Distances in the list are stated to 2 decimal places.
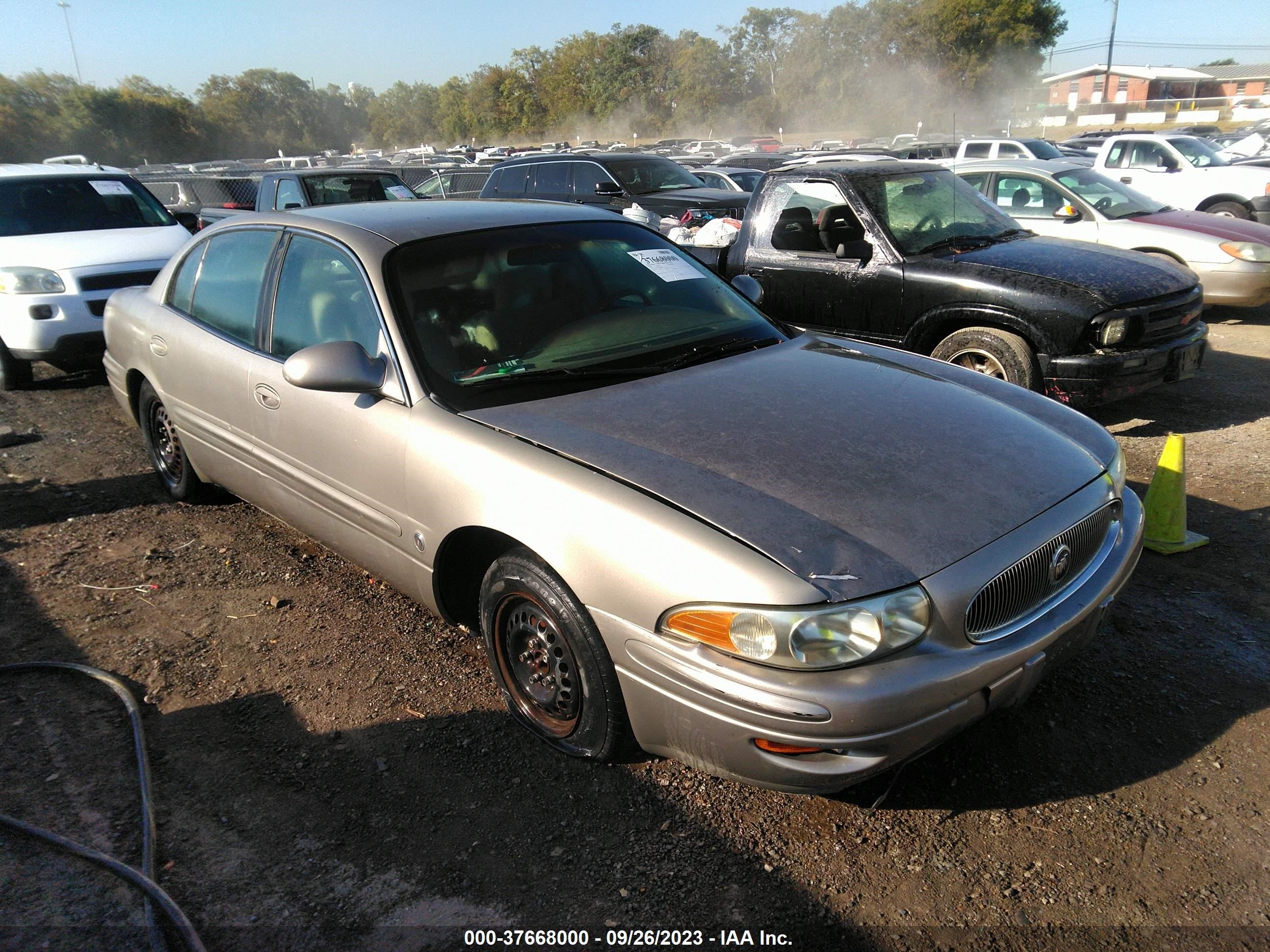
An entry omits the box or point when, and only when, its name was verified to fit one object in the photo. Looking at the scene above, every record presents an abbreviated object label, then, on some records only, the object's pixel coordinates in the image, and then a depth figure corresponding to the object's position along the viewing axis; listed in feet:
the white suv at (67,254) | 23.15
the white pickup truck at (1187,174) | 40.01
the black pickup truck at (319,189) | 34.55
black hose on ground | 7.18
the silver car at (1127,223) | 27.20
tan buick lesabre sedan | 7.20
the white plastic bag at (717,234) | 27.73
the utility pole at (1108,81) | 195.72
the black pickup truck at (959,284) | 17.33
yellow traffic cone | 13.10
